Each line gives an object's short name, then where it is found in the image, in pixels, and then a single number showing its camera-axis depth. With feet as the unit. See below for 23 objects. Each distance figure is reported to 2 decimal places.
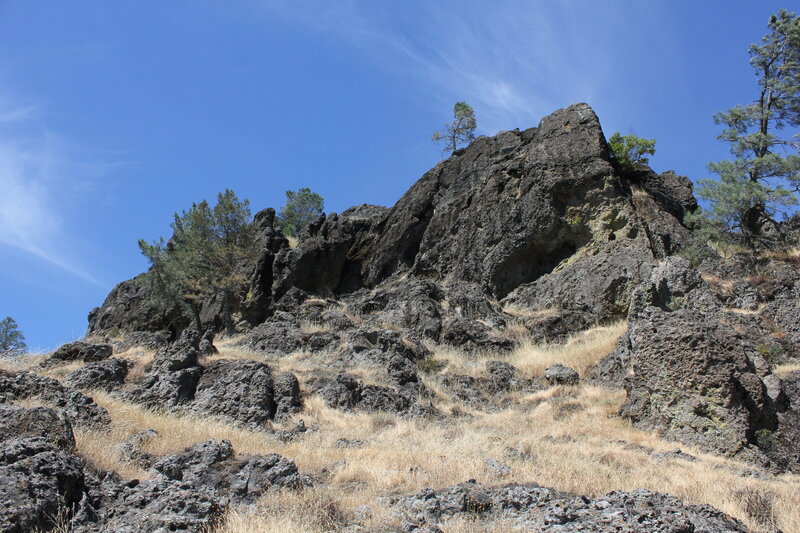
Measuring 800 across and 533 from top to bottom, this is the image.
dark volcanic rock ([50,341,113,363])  54.08
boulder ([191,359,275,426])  43.93
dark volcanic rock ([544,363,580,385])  50.34
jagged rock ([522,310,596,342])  64.64
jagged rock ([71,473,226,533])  17.26
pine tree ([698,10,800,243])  74.90
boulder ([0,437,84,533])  16.75
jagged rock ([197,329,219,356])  54.13
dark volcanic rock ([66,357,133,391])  46.01
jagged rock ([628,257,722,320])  53.67
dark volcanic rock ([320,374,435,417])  46.85
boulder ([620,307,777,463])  34.01
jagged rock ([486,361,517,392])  52.49
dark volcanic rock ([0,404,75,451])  22.75
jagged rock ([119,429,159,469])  28.12
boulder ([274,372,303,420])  45.03
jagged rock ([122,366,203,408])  45.14
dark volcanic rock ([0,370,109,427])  33.63
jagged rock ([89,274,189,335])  104.22
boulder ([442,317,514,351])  63.82
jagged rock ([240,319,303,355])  63.21
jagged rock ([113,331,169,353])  59.57
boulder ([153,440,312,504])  24.68
